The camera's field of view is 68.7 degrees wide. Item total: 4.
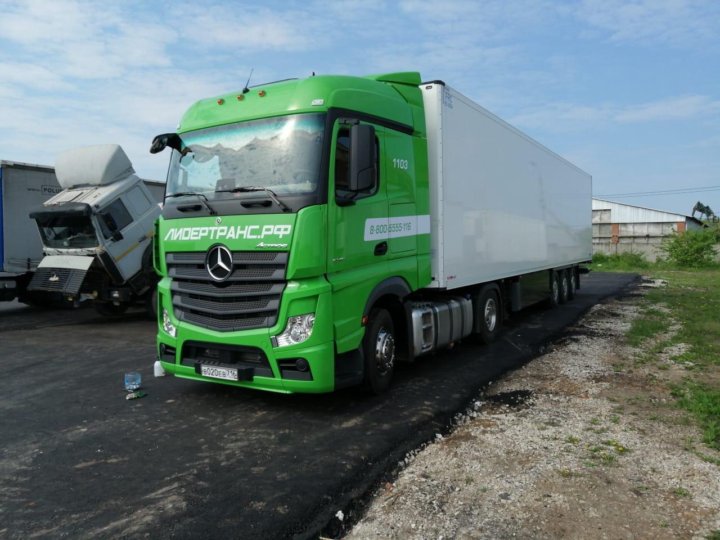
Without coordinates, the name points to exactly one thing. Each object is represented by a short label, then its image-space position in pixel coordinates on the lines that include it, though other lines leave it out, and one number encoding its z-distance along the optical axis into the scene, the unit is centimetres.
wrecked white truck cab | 1096
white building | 4069
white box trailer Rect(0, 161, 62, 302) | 1209
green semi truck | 484
